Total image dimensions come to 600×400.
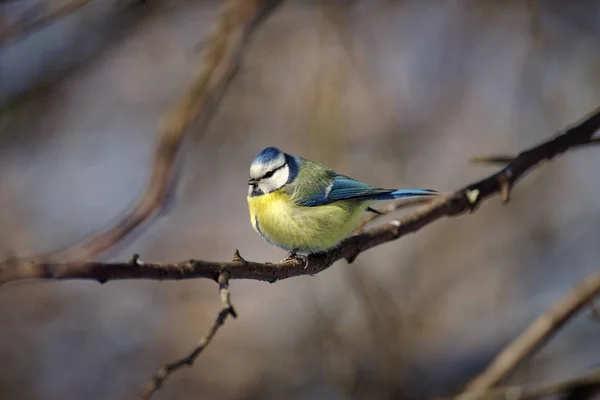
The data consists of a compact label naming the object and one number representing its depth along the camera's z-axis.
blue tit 4.63
